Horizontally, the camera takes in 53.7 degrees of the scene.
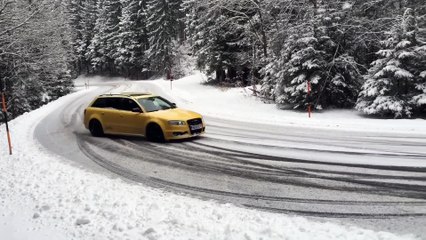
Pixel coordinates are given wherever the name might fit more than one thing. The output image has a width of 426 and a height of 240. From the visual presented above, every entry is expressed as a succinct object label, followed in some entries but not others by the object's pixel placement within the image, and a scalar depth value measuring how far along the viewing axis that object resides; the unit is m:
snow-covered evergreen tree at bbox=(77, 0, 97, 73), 95.00
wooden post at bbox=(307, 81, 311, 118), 19.37
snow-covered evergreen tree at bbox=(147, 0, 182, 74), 68.50
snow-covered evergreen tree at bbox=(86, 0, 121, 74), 83.25
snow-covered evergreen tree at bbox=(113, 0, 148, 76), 76.50
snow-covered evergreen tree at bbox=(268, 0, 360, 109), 20.64
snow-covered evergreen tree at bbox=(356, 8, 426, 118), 17.50
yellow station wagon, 13.42
